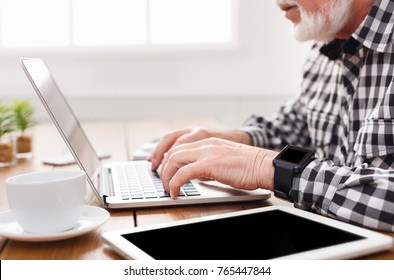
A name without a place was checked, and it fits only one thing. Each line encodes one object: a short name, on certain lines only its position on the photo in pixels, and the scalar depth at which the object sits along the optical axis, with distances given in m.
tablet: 0.61
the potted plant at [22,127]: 1.47
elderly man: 0.84
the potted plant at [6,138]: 1.35
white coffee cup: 0.67
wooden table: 0.66
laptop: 0.89
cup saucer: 0.68
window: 3.10
